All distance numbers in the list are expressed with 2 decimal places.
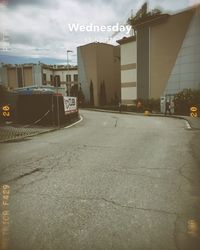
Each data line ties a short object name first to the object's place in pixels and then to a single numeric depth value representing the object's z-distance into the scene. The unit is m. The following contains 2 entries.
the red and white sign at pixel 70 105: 16.29
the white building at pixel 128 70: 30.70
